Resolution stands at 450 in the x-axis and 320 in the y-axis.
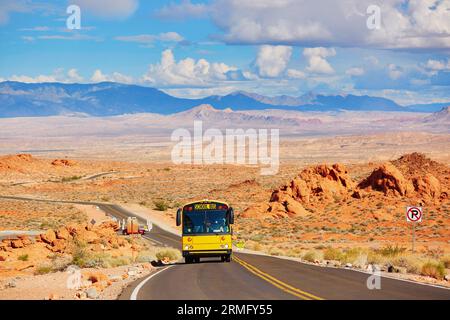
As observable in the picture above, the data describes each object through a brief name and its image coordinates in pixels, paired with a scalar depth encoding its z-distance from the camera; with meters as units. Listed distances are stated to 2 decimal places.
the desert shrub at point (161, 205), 80.50
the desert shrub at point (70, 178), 128.88
